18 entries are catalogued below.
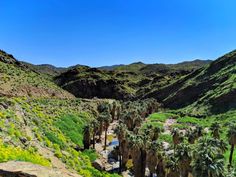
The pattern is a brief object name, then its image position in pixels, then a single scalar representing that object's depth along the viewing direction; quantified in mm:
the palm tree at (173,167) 25223
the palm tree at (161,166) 30331
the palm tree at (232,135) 33953
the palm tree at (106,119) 50129
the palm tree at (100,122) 50012
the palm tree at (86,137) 41894
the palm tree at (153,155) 31268
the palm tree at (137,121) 53854
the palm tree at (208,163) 17980
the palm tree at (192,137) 37116
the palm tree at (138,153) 32506
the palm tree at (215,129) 37417
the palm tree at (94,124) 44830
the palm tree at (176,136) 37517
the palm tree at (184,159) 23536
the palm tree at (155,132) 40056
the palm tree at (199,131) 37701
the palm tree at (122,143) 37918
